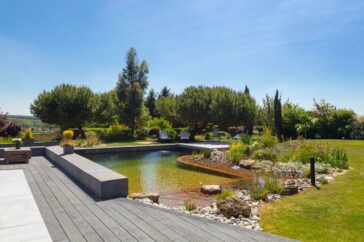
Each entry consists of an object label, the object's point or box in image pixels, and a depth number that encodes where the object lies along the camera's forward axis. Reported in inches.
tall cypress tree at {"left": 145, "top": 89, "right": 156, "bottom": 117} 1407.0
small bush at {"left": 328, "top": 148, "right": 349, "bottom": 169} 311.1
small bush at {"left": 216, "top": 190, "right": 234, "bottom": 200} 205.1
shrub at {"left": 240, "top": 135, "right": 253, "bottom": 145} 490.3
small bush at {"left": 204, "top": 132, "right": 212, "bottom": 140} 790.4
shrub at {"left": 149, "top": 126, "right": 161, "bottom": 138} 852.6
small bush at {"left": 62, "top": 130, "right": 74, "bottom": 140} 358.3
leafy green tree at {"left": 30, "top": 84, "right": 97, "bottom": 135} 737.0
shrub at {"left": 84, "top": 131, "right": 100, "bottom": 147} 584.7
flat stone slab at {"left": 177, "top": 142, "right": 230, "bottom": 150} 541.5
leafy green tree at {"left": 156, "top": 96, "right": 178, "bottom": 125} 893.2
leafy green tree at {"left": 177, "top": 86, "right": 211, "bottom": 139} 740.0
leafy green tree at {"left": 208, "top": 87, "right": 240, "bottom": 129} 724.7
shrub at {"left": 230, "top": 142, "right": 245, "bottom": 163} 396.0
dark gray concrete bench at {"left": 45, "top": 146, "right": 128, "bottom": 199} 185.6
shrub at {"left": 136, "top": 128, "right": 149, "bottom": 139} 864.9
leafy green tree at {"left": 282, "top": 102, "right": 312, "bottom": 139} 688.4
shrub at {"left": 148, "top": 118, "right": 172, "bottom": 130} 901.8
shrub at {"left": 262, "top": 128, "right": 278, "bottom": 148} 450.3
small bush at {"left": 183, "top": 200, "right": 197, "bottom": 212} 183.5
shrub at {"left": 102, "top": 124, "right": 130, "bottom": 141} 770.0
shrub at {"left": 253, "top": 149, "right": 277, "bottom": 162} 384.9
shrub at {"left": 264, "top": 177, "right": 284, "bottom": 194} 225.1
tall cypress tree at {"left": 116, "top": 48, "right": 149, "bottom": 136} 870.4
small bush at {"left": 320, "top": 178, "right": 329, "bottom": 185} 243.2
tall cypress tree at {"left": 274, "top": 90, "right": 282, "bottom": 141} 627.8
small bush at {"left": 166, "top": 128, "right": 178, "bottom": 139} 760.2
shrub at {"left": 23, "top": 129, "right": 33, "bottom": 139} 472.6
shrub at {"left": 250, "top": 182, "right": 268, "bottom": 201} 210.4
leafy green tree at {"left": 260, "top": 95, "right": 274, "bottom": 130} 681.0
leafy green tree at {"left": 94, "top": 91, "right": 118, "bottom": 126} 810.2
